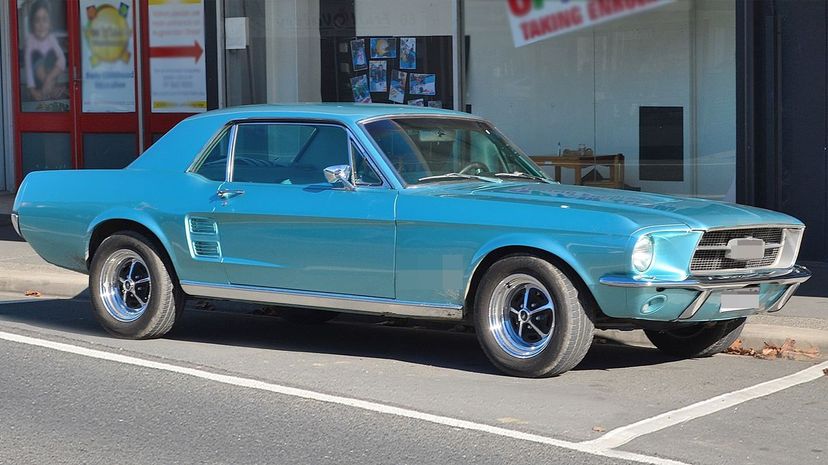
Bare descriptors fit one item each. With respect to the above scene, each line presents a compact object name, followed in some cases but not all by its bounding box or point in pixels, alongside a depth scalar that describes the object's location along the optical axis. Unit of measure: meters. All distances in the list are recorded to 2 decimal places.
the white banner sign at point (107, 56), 16.11
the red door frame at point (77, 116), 15.78
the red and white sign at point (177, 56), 15.31
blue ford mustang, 6.95
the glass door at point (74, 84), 16.19
